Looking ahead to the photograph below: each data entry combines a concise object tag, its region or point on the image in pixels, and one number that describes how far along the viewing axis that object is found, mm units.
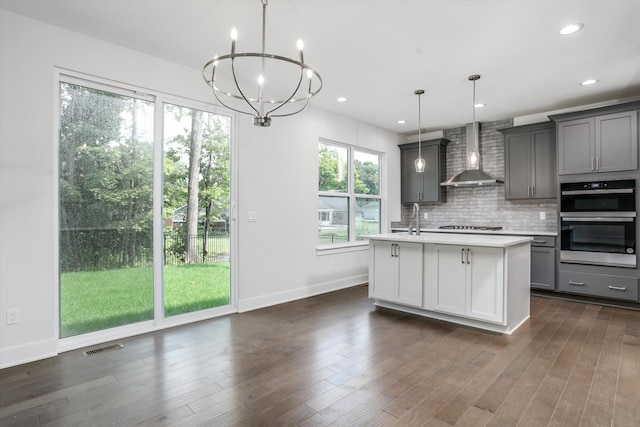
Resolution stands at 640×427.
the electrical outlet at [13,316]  2655
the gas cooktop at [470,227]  5664
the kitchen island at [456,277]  3332
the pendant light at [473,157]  3914
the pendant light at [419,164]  4297
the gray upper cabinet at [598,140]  4145
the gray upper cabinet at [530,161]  5000
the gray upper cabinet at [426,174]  6246
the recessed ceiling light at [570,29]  2837
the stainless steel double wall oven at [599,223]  4141
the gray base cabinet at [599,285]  4125
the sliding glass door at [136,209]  3057
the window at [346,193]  5348
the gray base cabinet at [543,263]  4738
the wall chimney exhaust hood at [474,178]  4848
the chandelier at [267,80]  3625
